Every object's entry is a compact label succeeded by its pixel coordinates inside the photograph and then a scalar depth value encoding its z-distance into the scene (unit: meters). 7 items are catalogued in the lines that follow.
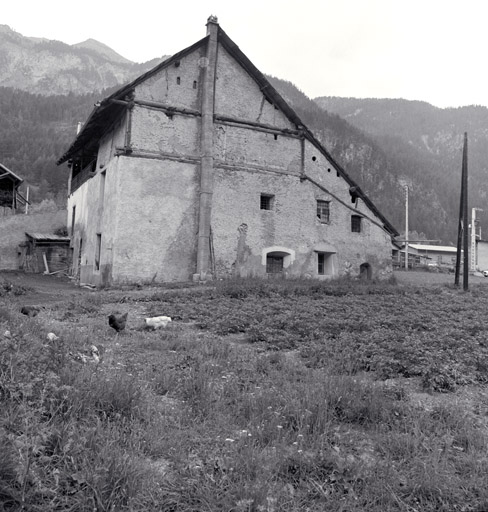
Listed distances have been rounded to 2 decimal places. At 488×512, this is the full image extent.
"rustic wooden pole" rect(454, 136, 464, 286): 21.63
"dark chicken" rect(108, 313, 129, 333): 7.36
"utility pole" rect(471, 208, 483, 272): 48.09
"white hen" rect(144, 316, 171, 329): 8.09
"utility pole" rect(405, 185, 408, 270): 46.12
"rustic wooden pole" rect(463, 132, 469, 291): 20.59
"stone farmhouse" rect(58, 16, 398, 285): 17.73
